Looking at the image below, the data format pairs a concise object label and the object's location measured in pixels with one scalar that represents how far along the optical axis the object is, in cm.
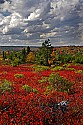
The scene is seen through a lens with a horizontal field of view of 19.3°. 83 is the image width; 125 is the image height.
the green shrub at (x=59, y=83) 1703
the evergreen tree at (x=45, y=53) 7978
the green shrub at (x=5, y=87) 1484
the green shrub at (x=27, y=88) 1594
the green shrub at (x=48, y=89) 1513
